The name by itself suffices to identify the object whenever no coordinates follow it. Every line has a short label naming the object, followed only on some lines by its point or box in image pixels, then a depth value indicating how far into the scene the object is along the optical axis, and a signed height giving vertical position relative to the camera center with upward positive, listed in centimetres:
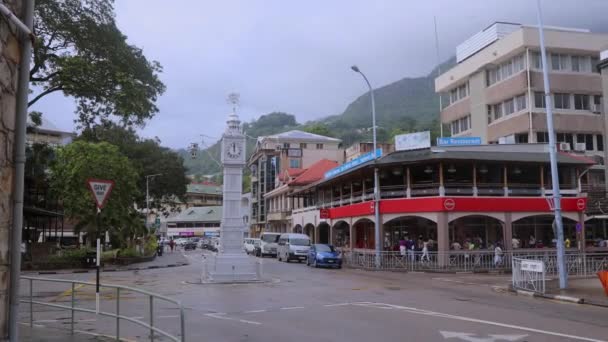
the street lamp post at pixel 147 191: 6028 +454
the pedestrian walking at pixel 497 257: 3123 -160
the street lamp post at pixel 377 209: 3344 +129
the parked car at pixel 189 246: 8407 -227
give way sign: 1249 +95
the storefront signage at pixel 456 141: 3853 +616
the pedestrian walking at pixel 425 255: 3186 -148
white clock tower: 2408 +39
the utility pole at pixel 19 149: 591 +91
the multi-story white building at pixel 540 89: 4675 +1205
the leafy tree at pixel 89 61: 1948 +617
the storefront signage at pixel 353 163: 3751 +497
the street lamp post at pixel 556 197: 2042 +117
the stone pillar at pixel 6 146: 581 +92
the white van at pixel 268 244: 5024 -124
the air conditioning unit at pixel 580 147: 4500 +656
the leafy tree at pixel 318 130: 11462 +2096
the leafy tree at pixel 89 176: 4269 +411
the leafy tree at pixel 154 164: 6288 +787
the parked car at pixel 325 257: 3491 -170
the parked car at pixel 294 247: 4209 -129
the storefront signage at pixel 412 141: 3541 +572
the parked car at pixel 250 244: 5604 -139
